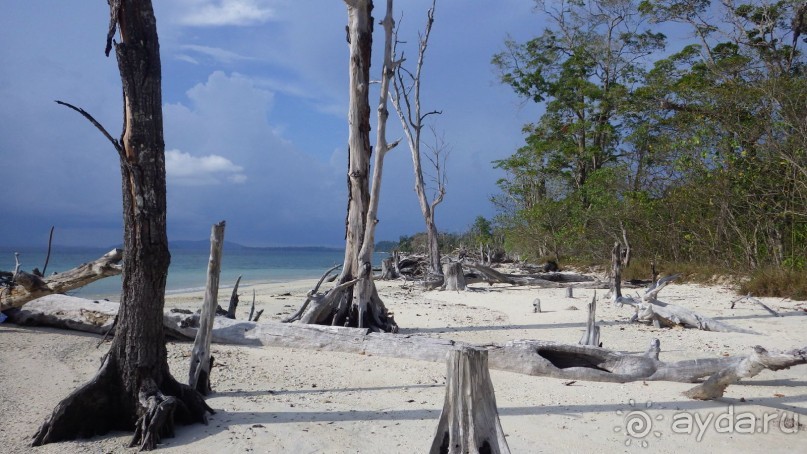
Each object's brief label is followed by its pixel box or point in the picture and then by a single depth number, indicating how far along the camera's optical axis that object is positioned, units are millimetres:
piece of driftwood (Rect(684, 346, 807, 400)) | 3957
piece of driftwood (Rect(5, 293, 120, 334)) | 7238
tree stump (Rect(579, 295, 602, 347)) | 5977
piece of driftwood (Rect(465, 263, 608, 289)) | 14652
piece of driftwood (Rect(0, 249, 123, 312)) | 6539
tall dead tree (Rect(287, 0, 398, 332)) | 7805
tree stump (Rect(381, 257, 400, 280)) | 19922
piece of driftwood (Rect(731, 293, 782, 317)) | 8360
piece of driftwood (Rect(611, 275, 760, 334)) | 7719
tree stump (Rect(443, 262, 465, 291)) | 14305
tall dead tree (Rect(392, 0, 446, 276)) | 17109
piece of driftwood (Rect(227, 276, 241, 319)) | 7492
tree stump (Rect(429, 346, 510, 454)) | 2898
